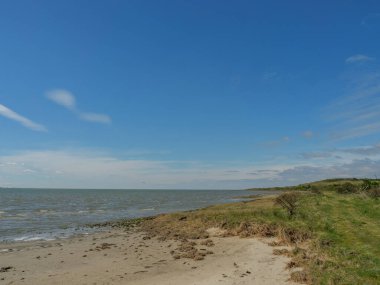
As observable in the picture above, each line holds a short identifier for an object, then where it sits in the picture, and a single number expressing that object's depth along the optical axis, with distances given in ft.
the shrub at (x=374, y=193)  123.70
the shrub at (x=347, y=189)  200.03
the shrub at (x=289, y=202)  88.34
